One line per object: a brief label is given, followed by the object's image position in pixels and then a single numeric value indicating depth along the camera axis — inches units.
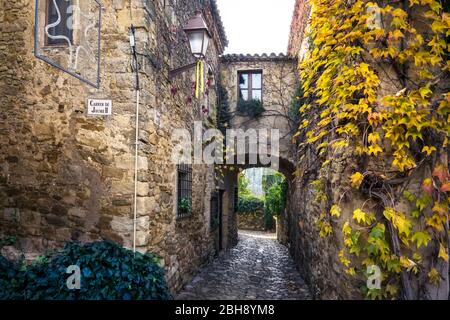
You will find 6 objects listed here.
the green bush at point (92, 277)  129.7
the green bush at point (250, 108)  324.5
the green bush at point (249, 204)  727.1
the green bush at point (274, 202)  481.1
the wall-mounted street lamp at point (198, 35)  169.2
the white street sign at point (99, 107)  148.3
